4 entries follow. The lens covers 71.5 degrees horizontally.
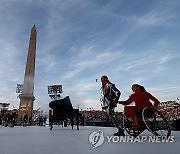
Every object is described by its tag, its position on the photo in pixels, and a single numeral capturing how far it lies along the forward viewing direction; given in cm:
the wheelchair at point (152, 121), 187
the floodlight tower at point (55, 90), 2510
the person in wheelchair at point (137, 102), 196
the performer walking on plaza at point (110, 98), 231
